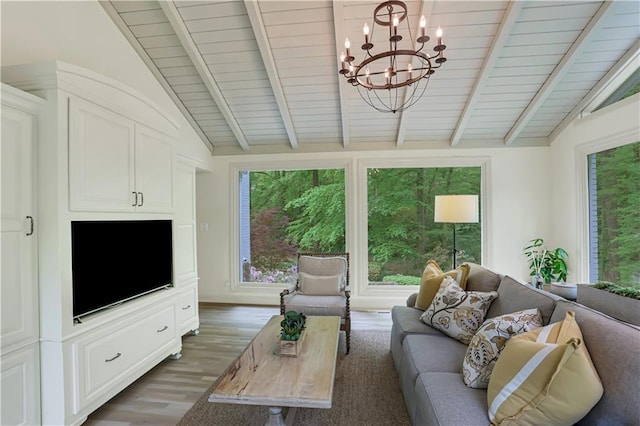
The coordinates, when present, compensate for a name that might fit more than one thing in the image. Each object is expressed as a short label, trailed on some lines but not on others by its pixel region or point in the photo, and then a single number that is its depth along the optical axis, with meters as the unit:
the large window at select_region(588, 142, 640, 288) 3.28
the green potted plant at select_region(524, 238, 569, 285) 4.19
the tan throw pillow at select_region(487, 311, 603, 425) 1.21
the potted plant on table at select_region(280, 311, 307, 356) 2.03
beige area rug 2.12
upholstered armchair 3.24
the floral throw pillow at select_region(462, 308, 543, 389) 1.65
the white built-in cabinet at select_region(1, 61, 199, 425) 1.85
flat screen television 2.12
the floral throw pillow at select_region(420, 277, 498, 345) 2.24
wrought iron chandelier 1.95
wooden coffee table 1.57
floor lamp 3.59
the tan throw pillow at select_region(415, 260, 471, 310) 2.71
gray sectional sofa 1.18
